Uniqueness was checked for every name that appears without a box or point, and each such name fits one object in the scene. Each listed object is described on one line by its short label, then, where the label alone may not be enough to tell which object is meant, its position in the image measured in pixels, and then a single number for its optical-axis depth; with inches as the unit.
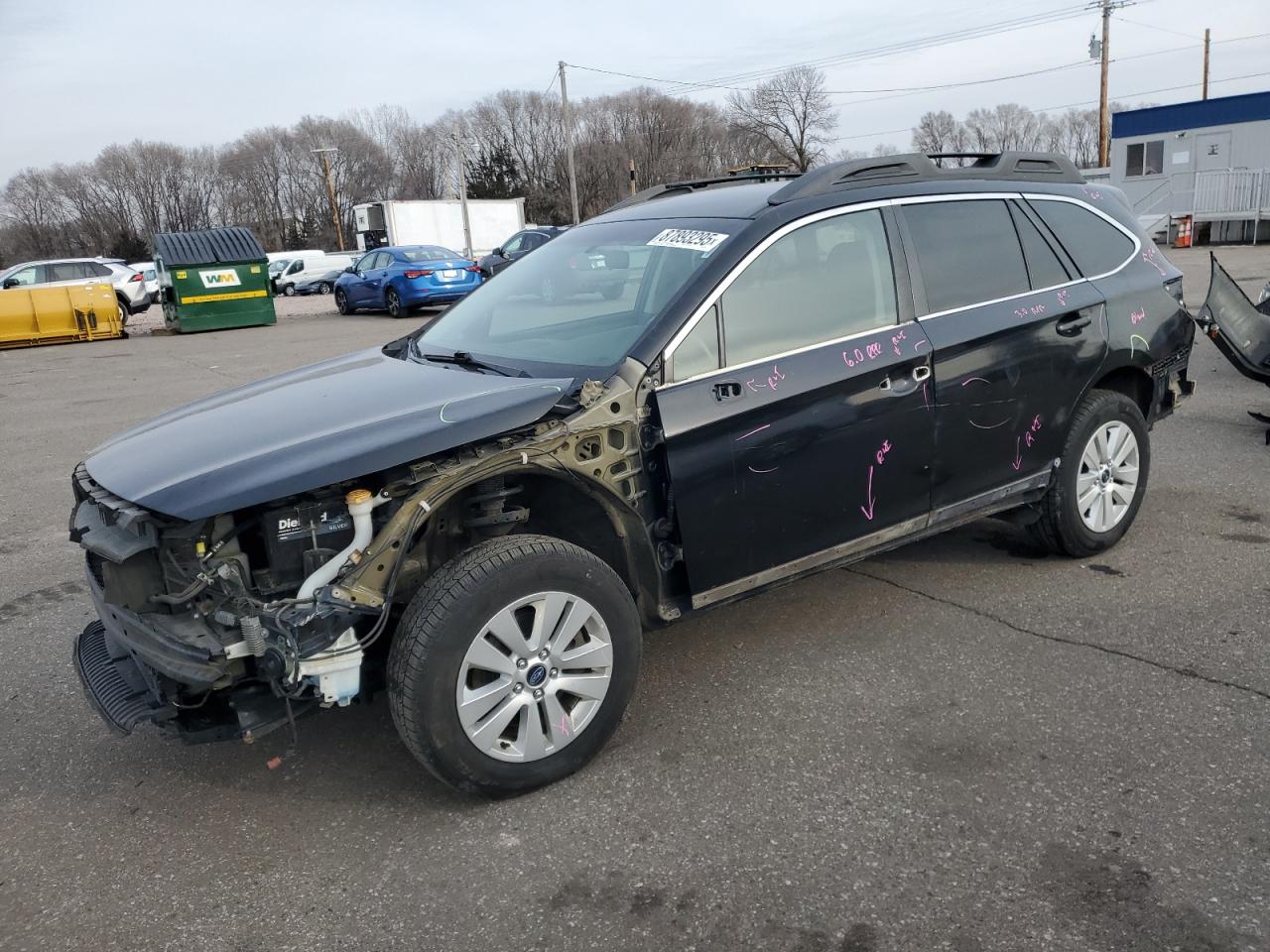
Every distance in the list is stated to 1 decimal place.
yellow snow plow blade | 770.9
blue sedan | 829.8
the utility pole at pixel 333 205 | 2785.4
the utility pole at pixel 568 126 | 1754.4
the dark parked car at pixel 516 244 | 857.5
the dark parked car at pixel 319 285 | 1524.4
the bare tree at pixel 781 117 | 3043.8
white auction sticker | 144.3
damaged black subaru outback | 113.9
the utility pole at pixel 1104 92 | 1525.0
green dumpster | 811.4
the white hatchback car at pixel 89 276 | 971.9
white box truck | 1568.7
